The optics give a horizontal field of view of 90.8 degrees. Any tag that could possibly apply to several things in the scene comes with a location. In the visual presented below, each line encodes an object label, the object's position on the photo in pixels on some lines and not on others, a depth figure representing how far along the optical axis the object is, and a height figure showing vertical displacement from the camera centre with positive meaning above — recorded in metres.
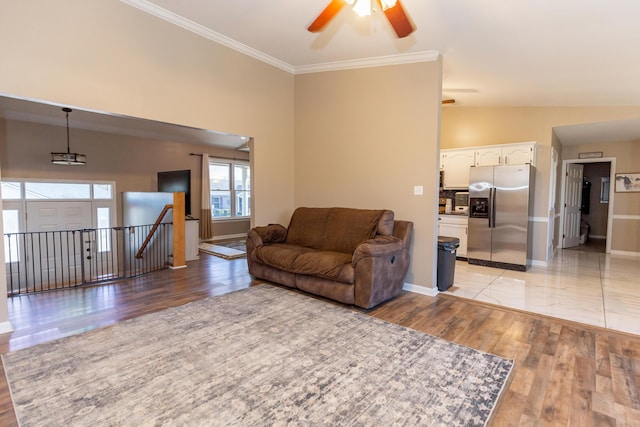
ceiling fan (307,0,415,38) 2.15 +1.32
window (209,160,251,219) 8.65 +0.30
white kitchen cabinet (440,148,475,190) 5.94 +0.66
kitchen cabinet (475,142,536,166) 5.40 +0.82
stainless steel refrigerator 5.24 -0.26
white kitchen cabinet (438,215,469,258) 5.90 -0.52
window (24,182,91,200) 6.13 +0.17
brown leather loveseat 3.32 -0.64
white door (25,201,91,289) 6.18 -0.72
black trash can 4.09 -0.81
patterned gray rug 1.76 -1.19
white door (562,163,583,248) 7.27 -0.10
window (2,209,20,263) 5.93 -0.57
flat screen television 7.16 +0.39
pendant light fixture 5.04 +0.65
